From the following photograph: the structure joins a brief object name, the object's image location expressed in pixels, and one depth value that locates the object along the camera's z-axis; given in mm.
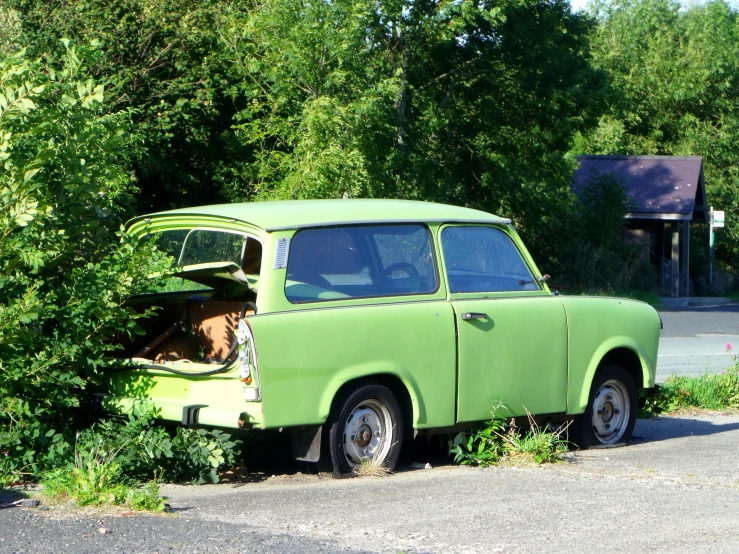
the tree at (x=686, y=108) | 47869
